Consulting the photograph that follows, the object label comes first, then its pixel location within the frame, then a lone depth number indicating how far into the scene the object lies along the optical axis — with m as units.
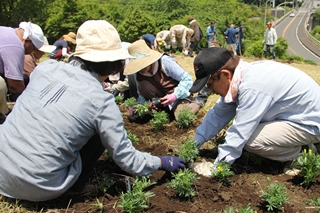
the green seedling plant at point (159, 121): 4.07
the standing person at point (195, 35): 14.70
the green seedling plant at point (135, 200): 2.30
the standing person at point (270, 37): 14.23
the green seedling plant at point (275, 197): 2.35
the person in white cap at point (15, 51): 3.70
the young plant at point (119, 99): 5.55
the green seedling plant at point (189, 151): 2.91
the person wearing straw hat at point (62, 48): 9.56
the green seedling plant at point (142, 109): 4.38
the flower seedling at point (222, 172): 2.70
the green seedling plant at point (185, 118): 4.10
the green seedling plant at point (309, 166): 2.61
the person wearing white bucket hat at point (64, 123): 2.13
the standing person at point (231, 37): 15.32
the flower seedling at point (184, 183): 2.51
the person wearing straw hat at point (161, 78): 4.27
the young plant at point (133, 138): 3.53
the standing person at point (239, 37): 16.83
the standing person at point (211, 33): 16.09
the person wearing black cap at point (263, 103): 2.62
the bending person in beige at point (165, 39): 15.73
